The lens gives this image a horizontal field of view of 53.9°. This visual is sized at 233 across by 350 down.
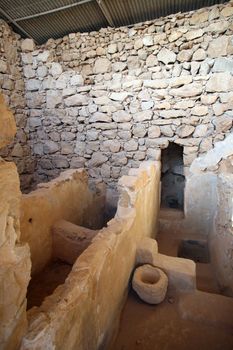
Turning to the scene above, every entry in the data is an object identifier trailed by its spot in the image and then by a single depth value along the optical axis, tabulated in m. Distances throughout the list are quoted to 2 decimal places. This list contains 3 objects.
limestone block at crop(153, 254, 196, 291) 2.59
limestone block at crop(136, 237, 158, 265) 2.75
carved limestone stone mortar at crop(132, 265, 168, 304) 2.40
